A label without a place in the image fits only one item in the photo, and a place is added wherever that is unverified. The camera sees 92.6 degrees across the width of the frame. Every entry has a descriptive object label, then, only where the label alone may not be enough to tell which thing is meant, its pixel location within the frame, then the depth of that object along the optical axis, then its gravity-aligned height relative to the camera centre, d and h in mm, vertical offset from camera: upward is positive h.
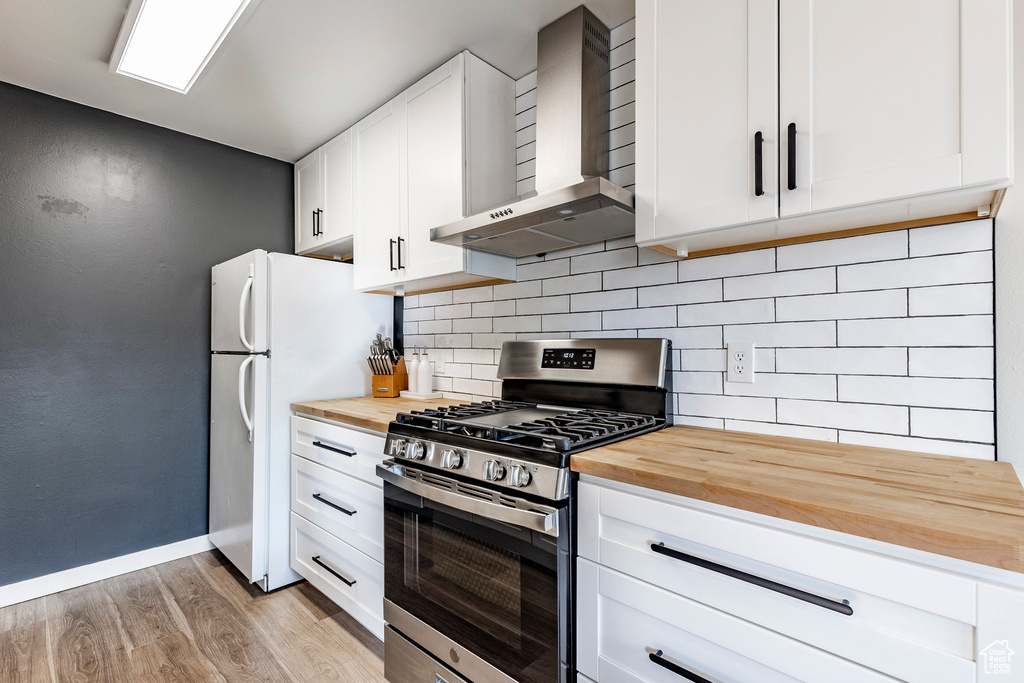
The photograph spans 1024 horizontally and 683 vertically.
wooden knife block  2711 -235
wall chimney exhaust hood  1738 +783
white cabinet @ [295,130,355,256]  2787 +884
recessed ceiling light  1744 +1204
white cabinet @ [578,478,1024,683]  753 -481
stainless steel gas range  1250 -494
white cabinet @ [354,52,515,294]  2074 +790
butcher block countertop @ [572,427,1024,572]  745 -281
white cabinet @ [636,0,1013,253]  957 +531
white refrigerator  2441 -155
